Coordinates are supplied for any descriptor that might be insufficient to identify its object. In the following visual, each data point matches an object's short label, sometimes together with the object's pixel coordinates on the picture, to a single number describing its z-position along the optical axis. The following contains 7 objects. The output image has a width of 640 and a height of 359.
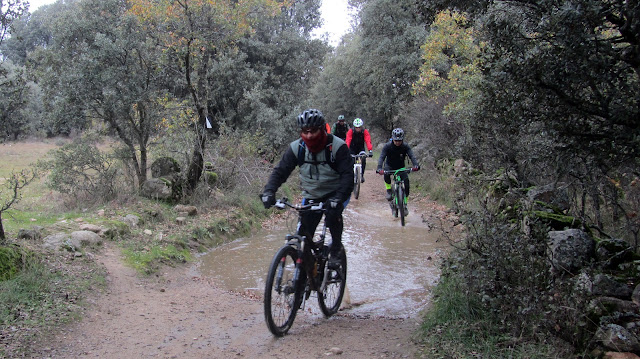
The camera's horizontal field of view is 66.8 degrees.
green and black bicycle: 10.50
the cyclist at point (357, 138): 12.67
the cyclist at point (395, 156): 10.15
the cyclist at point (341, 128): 13.27
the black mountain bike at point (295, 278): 4.77
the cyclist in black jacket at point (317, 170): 5.05
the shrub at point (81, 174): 10.75
